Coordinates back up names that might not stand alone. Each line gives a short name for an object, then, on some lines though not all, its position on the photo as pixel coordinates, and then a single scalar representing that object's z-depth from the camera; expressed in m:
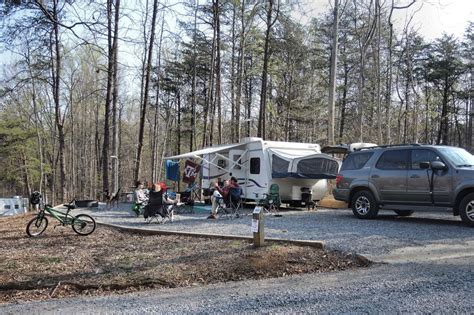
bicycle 9.64
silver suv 9.16
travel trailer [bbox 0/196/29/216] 23.16
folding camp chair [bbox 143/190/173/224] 11.46
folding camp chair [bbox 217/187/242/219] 13.10
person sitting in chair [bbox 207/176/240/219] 12.61
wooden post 7.14
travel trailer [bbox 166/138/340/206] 14.18
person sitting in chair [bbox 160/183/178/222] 11.68
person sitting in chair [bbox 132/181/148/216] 13.30
